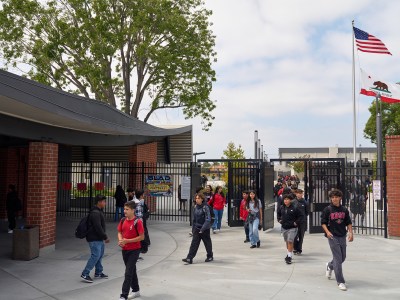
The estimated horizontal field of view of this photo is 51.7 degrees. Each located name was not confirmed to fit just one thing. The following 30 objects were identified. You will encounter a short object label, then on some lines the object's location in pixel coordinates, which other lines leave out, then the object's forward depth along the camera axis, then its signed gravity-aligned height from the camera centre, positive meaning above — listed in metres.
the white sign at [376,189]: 12.36 -0.45
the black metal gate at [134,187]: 16.66 -0.77
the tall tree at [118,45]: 23.50 +7.68
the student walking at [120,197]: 15.97 -0.86
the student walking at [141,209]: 9.24 -0.77
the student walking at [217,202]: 13.62 -0.91
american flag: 19.15 +6.18
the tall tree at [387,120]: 51.56 +6.91
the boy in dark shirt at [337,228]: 7.08 -0.94
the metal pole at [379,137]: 18.97 +1.71
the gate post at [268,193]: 14.05 -0.63
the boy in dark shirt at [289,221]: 8.87 -1.00
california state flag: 17.58 +3.66
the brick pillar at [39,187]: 9.85 -0.28
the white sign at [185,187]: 15.62 -0.47
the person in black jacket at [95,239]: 7.61 -1.18
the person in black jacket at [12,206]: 12.89 -0.96
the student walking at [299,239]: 10.02 -1.58
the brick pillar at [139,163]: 17.44 +0.52
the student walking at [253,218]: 10.90 -1.15
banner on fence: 16.52 -0.41
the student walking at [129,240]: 6.39 -1.01
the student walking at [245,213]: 11.37 -1.07
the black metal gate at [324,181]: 12.91 -0.22
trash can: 9.31 -1.55
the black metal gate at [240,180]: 14.62 -0.27
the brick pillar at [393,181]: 11.95 -0.20
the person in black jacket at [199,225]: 9.05 -1.10
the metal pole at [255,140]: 16.91 +1.41
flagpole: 22.78 +3.05
